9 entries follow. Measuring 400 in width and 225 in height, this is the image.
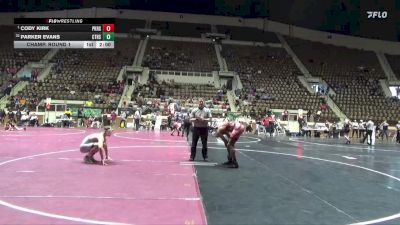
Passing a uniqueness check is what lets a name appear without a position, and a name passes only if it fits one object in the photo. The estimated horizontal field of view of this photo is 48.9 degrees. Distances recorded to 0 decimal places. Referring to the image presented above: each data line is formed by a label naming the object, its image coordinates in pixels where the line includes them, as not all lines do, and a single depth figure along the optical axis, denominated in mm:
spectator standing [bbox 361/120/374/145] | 21266
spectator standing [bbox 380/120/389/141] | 28656
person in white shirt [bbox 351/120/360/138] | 29177
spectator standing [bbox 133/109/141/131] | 27438
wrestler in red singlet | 10297
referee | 10875
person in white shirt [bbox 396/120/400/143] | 26250
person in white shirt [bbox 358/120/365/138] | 28544
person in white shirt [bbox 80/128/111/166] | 9984
